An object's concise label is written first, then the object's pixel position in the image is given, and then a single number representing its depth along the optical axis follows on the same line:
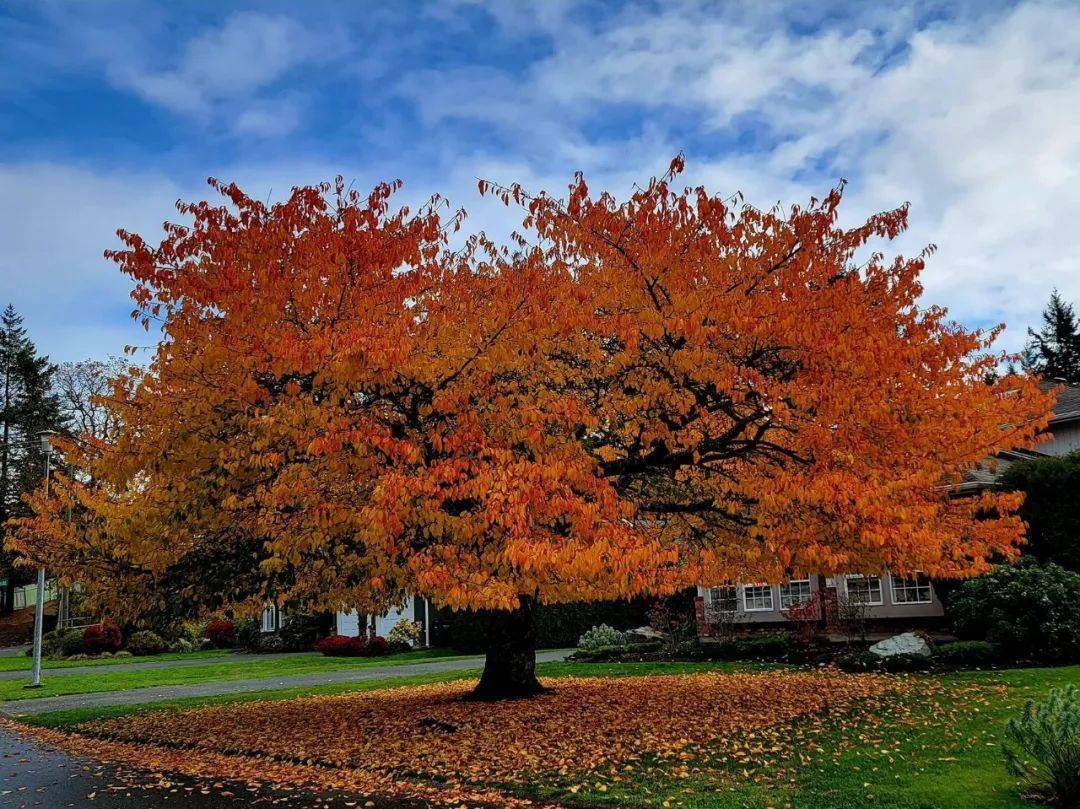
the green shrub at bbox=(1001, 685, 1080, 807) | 6.48
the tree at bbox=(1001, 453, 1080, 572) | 18.62
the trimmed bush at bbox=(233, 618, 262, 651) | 36.96
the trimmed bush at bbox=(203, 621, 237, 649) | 40.19
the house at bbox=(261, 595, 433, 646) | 34.00
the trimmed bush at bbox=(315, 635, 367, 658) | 31.73
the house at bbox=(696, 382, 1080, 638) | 22.50
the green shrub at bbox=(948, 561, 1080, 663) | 15.20
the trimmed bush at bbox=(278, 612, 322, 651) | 35.91
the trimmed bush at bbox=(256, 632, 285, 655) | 35.84
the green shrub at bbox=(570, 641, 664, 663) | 22.03
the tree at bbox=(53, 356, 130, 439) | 45.88
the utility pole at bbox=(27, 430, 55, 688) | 22.64
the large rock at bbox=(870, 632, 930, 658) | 16.59
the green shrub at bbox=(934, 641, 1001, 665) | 15.73
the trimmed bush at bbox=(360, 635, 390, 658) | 31.66
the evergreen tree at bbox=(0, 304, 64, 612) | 52.69
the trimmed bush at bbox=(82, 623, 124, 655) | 36.75
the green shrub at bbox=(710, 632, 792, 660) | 20.22
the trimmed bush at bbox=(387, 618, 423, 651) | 32.31
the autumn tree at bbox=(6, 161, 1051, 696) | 8.98
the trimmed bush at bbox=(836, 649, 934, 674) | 15.98
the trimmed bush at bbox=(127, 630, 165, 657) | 37.53
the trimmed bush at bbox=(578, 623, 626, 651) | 23.14
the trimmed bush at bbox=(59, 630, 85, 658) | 36.62
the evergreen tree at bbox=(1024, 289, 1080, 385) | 57.94
